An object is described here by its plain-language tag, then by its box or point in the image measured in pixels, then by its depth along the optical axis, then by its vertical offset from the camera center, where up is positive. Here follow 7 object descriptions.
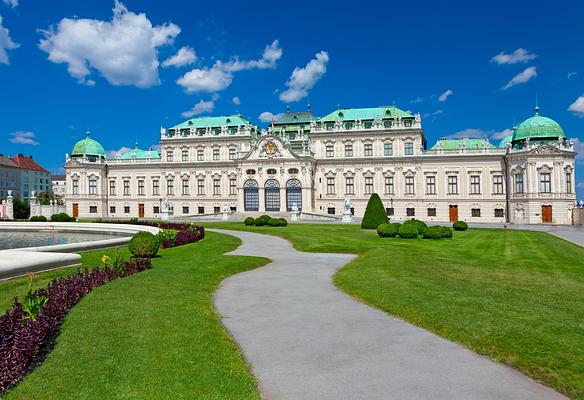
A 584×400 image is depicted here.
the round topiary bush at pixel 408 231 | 32.97 -2.32
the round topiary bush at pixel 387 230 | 33.88 -2.27
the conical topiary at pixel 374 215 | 42.38 -1.38
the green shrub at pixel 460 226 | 41.62 -2.59
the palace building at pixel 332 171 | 59.97 +5.01
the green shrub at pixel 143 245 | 19.23 -1.67
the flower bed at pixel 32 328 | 6.32 -2.06
